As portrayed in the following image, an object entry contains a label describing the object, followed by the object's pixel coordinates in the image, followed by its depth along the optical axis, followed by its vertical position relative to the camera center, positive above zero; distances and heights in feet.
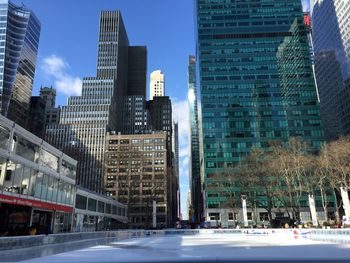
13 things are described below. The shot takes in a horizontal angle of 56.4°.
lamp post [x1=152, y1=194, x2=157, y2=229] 210.59 +7.44
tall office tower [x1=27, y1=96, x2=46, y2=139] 585.79 +204.82
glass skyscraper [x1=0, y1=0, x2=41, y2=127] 531.50 +280.20
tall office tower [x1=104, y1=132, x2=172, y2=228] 469.16 +78.77
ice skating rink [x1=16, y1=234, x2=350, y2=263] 41.91 -4.37
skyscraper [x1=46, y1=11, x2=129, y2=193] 517.14 +158.02
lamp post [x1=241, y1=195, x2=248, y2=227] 190.61 +6.60
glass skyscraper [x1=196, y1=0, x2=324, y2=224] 438.81 +200.51
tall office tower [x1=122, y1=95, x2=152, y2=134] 582.64 +165.18
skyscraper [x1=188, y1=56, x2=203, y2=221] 581.16 +36.12
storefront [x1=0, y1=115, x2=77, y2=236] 113.50 +17.50
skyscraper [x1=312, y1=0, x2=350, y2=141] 470.39 +246.92
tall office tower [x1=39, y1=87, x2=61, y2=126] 649.52 +206.43
